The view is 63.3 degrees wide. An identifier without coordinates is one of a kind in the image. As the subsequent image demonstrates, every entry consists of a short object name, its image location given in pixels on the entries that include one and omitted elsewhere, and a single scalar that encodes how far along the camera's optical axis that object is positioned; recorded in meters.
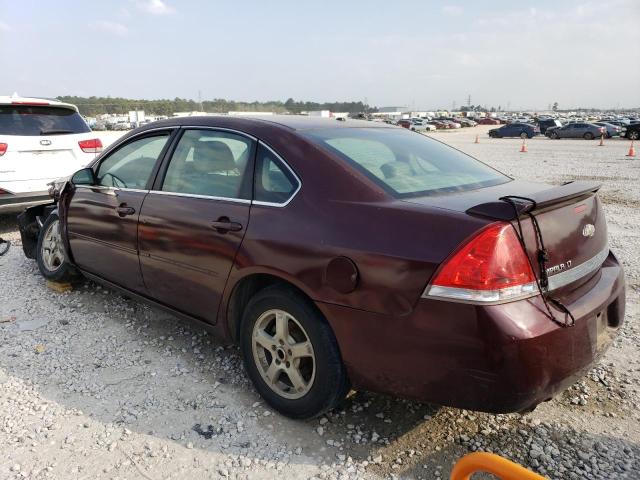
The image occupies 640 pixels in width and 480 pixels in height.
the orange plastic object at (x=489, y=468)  1.62
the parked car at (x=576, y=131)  37.56
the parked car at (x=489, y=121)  83.44
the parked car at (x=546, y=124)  44.60
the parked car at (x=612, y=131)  37.31
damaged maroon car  2.16
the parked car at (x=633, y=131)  33.94
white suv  6.71
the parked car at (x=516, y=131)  43.03
